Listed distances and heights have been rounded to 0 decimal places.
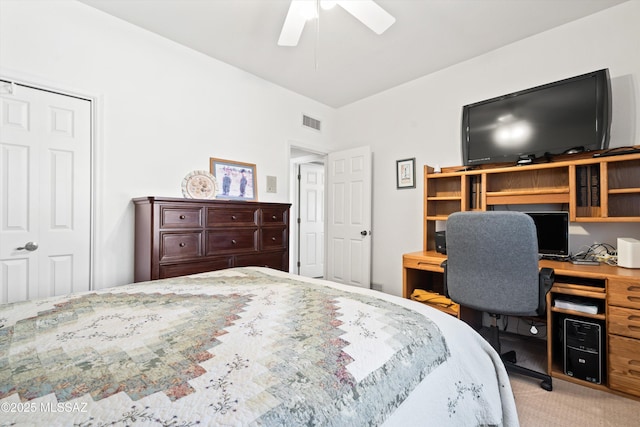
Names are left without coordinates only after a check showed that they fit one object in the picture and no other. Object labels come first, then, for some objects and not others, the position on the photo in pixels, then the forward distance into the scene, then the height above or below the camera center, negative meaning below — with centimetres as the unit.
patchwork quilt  55 -35
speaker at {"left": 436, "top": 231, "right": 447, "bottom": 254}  287 -27
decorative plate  285 +28
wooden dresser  230 -19
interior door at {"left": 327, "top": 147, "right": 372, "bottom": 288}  384 -3
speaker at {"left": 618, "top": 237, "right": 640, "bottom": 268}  198 -25
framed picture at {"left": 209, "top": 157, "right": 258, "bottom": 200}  311 +39
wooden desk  177 -65
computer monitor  236 -15
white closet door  203 +15
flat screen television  220 +79
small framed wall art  353 +51
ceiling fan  182 +129
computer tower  189 -89
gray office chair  180 -33
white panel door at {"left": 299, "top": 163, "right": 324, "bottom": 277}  552 -11
